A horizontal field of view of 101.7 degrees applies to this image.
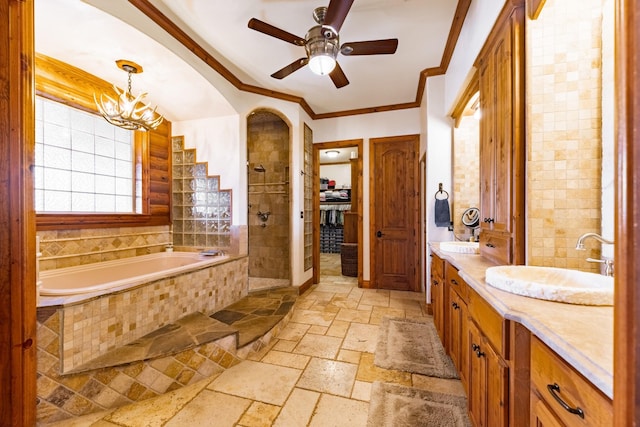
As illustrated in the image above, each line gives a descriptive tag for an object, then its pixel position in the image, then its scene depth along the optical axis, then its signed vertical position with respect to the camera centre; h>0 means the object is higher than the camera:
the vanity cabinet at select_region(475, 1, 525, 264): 1.38 +0.44
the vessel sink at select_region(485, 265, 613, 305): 0.86 -0.28
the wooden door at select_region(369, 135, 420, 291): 3.92 +0.01
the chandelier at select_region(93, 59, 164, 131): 2.33 +0.92
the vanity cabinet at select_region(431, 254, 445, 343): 2.18 -0.72
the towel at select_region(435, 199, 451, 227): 2.82 +0.00
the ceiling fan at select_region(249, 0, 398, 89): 1.87 +1.33
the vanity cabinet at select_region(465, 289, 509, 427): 0.95 -0.66
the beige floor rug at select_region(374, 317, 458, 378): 2.00 -1.19
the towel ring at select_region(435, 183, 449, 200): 2.94 +0.23
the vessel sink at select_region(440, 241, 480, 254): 2.04 -0.28
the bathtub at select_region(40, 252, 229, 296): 1.93 -0.59
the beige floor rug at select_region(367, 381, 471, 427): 1.50 -1.20
